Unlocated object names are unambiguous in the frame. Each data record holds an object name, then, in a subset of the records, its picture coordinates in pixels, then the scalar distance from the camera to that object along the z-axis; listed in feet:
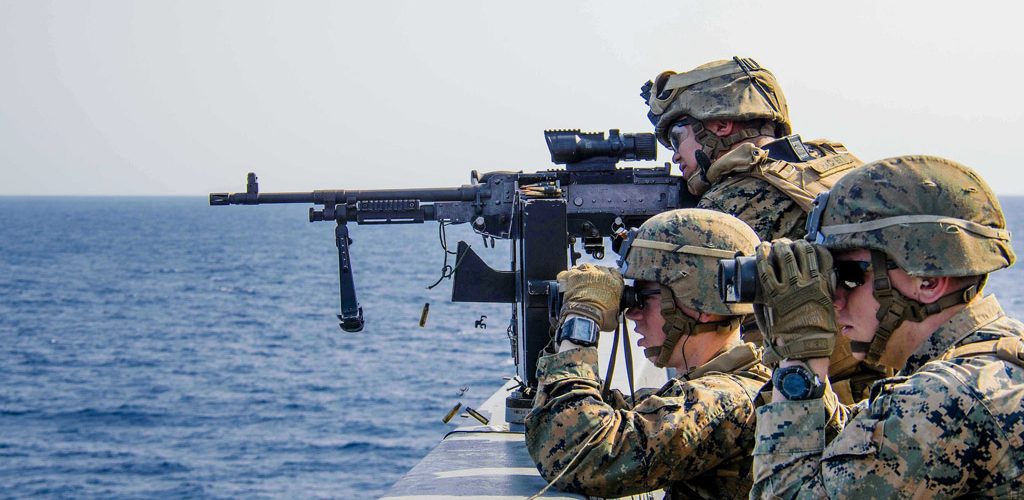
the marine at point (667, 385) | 14.37
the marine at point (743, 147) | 19.25
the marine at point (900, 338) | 10.04
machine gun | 20.45
